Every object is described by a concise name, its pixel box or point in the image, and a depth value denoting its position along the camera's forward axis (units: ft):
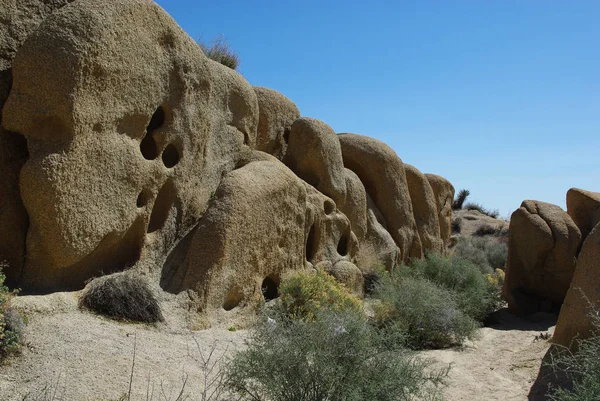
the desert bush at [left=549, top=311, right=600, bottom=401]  14.14
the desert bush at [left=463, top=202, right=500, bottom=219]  109.70
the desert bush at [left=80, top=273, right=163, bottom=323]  20.20
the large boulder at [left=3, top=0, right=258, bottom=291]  19.21
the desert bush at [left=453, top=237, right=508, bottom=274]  61.93
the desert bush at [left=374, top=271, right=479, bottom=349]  29.37
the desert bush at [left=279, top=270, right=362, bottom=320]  26.61
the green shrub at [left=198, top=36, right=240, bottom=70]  40.02
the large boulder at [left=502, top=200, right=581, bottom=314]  38.75
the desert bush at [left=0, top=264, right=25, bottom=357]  15.15
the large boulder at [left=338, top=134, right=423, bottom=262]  44.57
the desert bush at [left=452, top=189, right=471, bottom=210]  111.03
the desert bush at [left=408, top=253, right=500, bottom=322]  36.58
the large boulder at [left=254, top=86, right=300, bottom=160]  35.65
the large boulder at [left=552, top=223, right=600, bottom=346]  21.25
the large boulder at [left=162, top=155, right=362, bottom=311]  23.88
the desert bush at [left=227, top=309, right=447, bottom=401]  15.17
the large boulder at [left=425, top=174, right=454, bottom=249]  57.11
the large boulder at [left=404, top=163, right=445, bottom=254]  50.06
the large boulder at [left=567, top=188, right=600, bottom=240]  39.86
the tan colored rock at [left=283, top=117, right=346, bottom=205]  36.52
